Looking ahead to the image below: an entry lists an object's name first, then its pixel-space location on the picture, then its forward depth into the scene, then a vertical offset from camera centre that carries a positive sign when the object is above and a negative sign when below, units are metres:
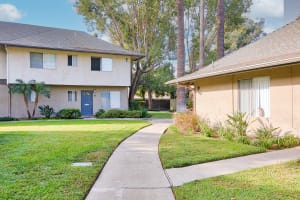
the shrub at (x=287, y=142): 8.63 -1.31
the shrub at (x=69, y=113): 20.94 -0.93
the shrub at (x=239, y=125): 10.10 -0.91
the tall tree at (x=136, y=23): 27.98 +8.04
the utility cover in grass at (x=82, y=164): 6.41 -1.47
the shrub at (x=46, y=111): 21.31 -0.78
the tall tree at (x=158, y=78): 34.75 +2.78
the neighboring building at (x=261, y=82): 8.93 +0.68
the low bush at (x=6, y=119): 19.62 -1.26
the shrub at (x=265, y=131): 9.23 -1.07
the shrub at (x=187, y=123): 12.71 -1.04
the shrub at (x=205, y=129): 11.29 -1.19
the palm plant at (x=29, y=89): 19.77 +0.84
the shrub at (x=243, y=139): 9.32 -1.34
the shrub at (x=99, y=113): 22.18 -0.99
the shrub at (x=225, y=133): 10.12 -1.24
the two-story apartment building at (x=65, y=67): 20.64 +2.66
